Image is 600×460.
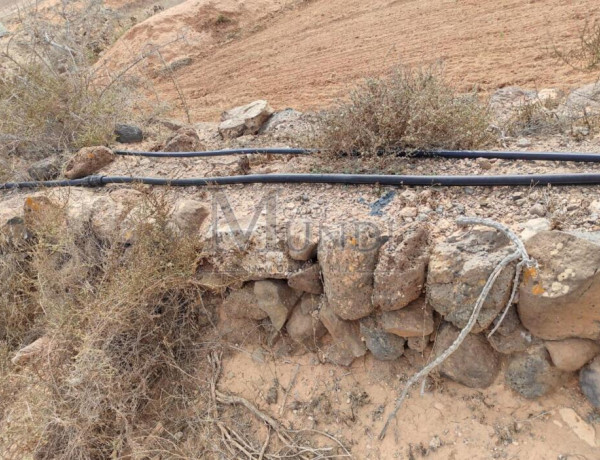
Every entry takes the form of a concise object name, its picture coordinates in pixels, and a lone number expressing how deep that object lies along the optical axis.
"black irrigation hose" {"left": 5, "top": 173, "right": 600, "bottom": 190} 2.44
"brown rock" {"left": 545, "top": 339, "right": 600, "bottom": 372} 2.07
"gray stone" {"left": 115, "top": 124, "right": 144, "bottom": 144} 4.71
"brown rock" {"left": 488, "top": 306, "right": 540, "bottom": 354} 2.16
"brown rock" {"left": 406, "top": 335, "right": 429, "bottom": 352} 2.38
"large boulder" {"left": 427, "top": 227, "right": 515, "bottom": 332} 2.09
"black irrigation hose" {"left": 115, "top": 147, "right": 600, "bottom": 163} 2.65
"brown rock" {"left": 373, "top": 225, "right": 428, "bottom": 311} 2.26
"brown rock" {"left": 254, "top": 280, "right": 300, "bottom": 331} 2.76
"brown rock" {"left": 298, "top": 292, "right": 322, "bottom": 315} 2.73
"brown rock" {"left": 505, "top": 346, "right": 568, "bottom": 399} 2.12
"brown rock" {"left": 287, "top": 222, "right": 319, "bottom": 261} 2.56
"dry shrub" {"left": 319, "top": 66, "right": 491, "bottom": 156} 2.98
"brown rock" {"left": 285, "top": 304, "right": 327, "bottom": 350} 2.72
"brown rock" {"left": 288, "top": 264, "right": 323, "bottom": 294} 2.60
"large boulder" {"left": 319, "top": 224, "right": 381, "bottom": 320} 2.37
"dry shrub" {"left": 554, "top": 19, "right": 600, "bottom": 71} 4.68
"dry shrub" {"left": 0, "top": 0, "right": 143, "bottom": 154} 4.71
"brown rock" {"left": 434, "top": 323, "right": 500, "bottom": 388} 2.25
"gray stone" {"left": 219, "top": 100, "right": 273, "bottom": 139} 4.50
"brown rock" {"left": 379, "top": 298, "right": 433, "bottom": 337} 2.34
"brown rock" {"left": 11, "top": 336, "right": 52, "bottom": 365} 2.81
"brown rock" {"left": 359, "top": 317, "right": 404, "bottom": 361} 2.46
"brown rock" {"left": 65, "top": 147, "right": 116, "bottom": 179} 4.01
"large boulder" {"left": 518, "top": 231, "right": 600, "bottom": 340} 1.95
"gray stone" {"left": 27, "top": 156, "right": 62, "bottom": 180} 4.28
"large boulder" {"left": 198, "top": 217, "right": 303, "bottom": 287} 2.66
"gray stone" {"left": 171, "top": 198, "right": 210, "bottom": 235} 2.94
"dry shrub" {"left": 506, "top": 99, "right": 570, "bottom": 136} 3.30
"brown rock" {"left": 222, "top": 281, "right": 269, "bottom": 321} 2.86
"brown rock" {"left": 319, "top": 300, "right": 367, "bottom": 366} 2.58
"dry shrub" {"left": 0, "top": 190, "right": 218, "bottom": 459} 2.52
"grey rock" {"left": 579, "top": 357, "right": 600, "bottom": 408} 2.04
